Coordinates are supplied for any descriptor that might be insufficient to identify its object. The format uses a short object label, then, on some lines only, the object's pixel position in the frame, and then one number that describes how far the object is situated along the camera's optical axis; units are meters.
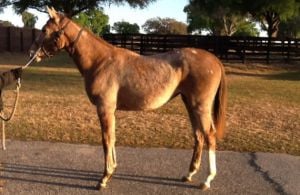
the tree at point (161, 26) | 100.94
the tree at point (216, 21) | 36.33
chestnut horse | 6.36
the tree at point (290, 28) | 73.19
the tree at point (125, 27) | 105.75
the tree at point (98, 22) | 108.45
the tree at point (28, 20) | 110.74
